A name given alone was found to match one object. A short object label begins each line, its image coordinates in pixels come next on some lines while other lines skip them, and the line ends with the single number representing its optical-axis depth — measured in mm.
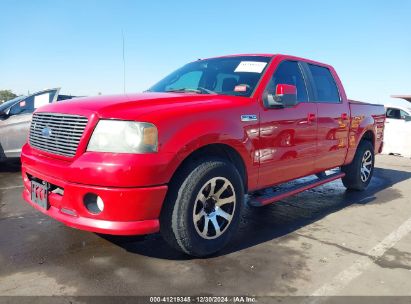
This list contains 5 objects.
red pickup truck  2627
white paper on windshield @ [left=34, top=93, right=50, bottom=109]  7427
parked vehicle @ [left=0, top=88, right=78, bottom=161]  6844
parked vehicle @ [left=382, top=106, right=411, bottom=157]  10188
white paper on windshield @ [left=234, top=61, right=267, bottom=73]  3807
